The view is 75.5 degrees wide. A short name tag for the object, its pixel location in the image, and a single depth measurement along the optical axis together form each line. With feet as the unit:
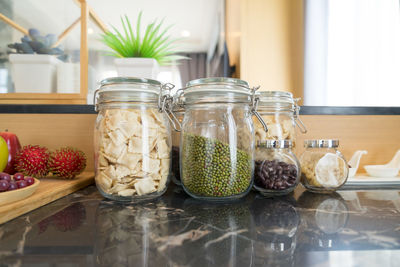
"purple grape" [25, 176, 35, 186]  1.54
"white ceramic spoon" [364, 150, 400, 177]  2.34
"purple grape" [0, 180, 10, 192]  1.38
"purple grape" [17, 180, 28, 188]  1.47
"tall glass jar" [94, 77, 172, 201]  1.55
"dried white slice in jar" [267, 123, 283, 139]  2.05
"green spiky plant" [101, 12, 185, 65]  2.84
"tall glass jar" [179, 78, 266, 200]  1.54
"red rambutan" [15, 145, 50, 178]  1.99
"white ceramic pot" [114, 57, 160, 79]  2.65
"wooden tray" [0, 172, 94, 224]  1.29
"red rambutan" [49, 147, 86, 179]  1.98
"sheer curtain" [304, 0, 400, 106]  4.44
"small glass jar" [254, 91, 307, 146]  2.06
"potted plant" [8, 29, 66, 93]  2.49
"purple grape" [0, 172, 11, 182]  1.45
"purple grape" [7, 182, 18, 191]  1.41
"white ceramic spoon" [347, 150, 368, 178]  2.35
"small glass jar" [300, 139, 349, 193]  1.87
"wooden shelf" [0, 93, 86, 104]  2.56
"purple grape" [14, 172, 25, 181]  1.56
